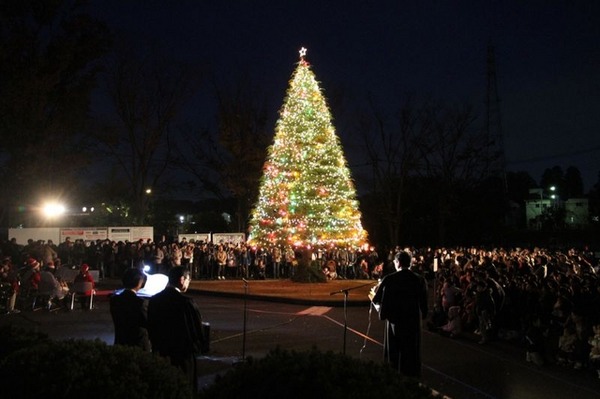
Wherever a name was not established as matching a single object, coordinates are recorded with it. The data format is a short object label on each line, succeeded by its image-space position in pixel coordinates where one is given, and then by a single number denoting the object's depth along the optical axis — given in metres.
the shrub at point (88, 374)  4.09
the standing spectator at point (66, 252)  27.81
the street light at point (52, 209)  31.73
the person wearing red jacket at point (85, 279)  17.50
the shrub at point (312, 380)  3.29
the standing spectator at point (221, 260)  28.02
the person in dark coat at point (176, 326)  6.09
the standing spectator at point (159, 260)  24.42
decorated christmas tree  25.59
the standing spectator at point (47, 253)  22.12
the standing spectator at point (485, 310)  12.86
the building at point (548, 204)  76.06
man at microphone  7.29
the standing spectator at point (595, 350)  9.88
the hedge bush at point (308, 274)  26.62
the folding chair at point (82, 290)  17.33
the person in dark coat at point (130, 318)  6.57
